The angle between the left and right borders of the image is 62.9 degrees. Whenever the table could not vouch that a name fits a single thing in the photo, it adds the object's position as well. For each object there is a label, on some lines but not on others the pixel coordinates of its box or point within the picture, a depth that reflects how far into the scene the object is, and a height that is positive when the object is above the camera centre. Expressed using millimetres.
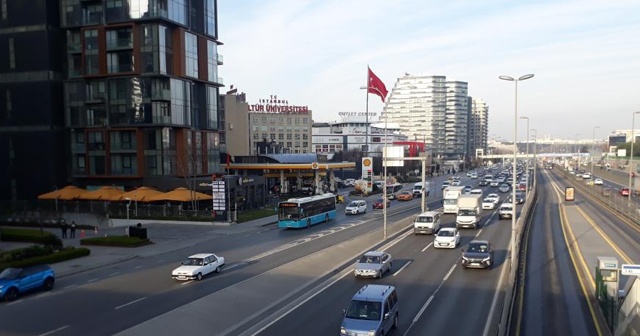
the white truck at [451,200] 58062 -6358
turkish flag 50625 +5569
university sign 151875 +10740
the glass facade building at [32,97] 64438 +5978
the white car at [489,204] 63156 -7425
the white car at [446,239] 35781 -6574
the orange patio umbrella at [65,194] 58875 -5598
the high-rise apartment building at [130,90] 62438 +6610
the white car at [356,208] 62438 -7778
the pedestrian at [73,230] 45031 -7425
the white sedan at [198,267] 28141 -6805
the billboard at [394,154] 49094 -1017
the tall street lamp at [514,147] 26938 -234
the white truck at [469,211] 46281 -6259
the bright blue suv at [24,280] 24519 -6625
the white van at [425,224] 42469 -6570
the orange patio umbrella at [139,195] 55375 -5429
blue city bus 49594 -6665
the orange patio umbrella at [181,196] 54566 -5494
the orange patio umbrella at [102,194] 57125 -5494
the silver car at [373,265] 27094 -6432
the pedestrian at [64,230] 45312 -7417
